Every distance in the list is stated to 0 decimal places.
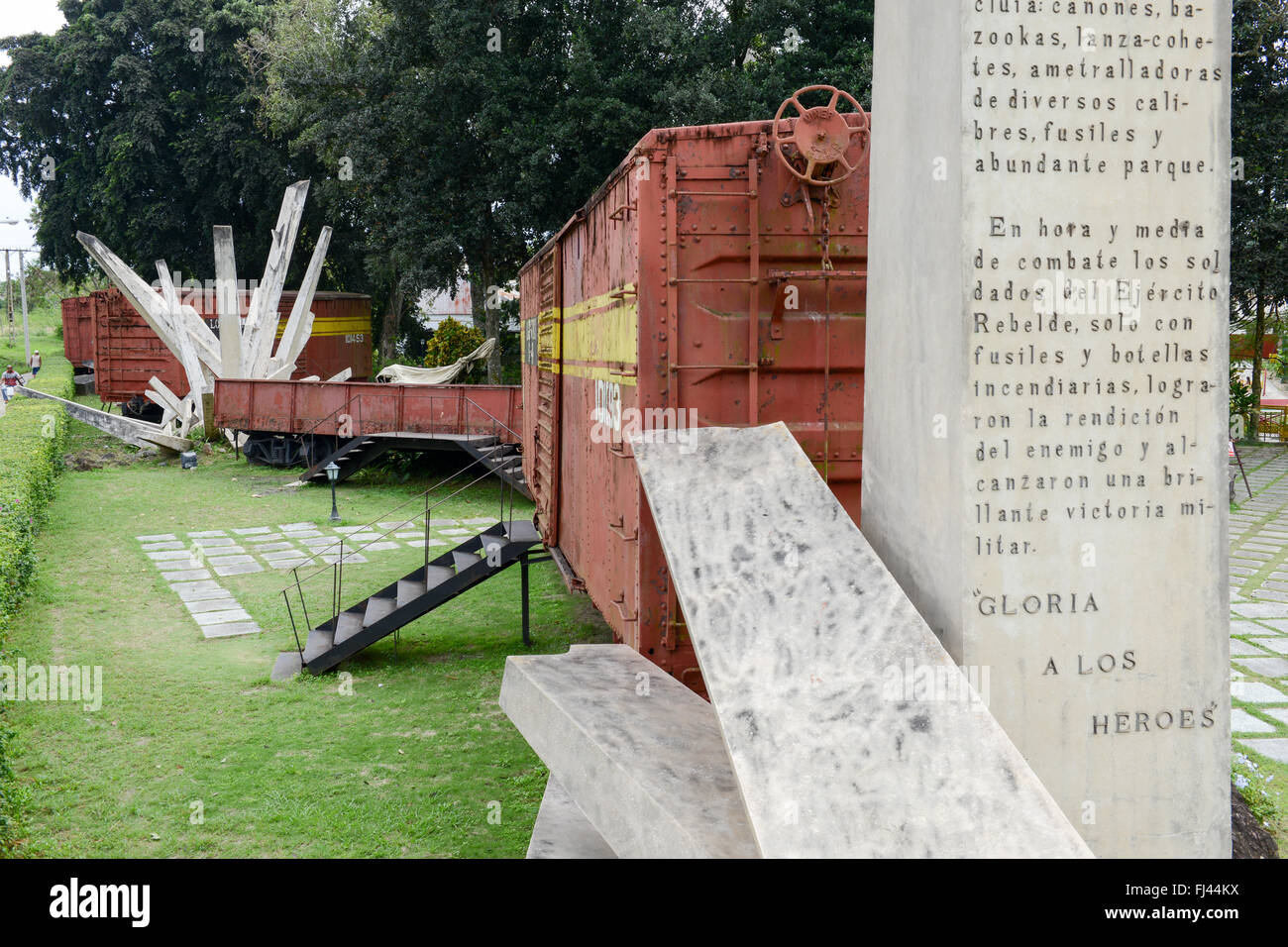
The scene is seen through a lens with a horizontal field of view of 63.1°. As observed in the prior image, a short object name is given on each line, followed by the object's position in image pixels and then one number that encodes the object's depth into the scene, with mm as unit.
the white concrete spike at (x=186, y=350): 22547
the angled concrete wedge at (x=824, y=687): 3078
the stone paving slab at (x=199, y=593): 11632
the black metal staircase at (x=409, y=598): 9109
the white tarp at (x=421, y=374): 20984
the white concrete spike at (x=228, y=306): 21422
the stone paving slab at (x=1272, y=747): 6762
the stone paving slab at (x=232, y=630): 10312
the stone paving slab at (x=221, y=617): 10742
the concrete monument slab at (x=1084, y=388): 3797
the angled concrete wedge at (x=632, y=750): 3494
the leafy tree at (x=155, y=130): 31594
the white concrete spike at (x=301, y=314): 22938
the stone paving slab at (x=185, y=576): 12441
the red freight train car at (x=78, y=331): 38938
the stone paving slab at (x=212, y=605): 11203
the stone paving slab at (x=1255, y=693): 7785
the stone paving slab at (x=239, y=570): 12828
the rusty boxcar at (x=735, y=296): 5488
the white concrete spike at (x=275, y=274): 21969
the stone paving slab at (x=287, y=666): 9047
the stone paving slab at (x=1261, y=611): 9969
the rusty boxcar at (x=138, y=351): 28531
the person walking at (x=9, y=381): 30844
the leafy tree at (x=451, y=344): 25234
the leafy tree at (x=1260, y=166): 20344
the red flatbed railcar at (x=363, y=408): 18062
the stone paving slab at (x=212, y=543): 14338
